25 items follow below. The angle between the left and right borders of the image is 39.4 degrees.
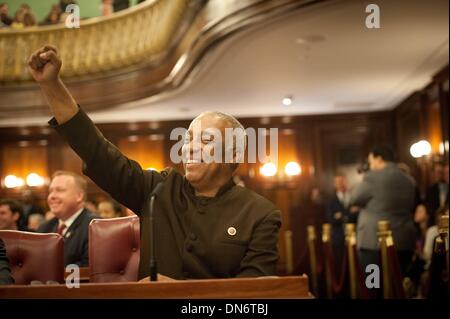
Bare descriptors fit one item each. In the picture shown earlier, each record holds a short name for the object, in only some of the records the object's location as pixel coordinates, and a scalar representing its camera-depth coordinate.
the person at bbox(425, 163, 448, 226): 7.36
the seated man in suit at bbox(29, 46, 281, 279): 2.24
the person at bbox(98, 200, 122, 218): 7.31
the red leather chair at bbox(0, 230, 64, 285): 3.05
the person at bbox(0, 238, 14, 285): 2.38
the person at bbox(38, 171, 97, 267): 3.90
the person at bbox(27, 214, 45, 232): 6.84
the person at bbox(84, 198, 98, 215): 8.32
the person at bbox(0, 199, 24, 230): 5.15
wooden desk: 1.82
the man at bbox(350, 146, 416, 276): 5.88
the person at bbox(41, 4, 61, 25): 11.64
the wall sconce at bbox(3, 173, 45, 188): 13.66
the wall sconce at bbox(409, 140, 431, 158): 10.59
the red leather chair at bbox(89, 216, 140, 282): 3.18
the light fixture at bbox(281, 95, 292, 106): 11.29
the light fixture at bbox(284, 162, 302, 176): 13.68
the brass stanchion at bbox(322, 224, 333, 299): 7.44
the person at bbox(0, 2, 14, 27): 8.09
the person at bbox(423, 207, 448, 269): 6.06
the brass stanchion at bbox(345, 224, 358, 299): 6.30
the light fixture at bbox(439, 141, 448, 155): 9.55
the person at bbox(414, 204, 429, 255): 6.98
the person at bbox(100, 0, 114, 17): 11.59
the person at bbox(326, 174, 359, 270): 11.25
